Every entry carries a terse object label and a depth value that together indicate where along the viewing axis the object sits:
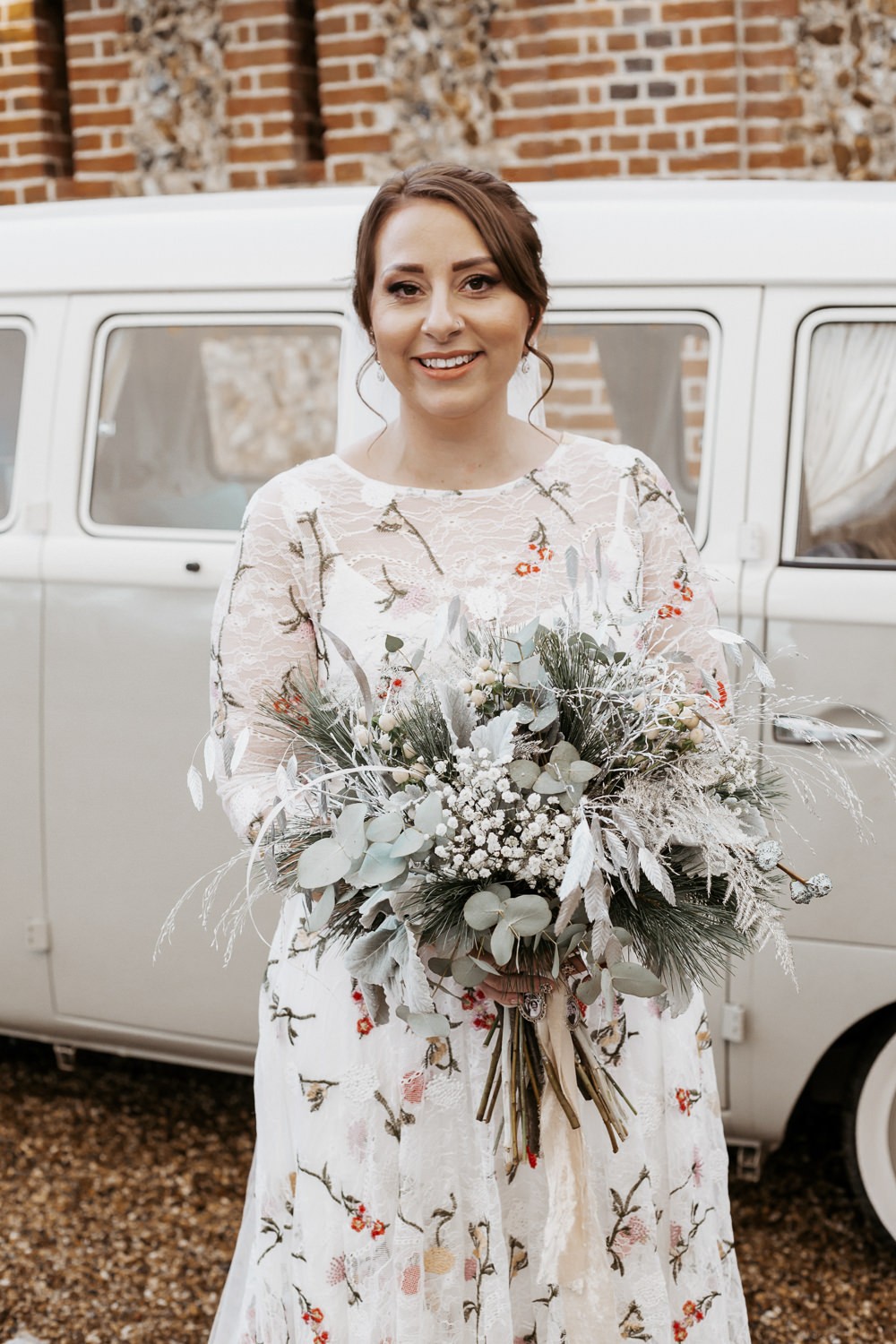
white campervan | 2.95
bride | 1.95
